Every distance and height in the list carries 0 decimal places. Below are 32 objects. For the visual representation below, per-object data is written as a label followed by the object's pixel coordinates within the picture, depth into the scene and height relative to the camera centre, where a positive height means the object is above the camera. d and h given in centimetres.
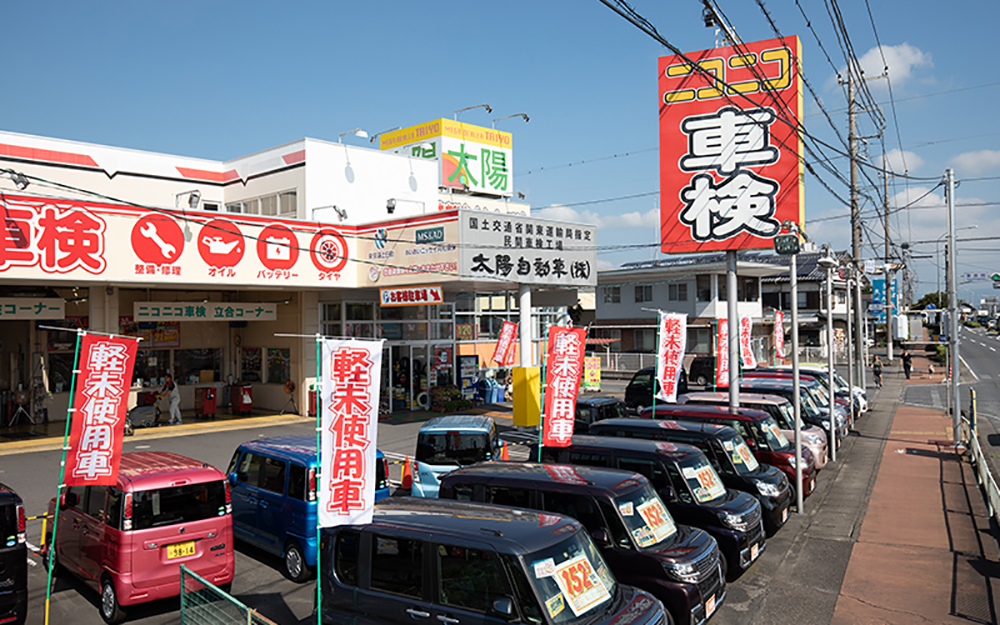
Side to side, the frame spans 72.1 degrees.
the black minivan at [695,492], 927 -249
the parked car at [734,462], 1115 -245
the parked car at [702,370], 3572 -276
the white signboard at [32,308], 1820 +52
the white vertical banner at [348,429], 646 -104
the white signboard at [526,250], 1912 +209
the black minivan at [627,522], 743 -239
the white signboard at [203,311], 2106 +44
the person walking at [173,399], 2181 -235
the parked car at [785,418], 1528 -234
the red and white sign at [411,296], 1962 +78
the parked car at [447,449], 1170 -223
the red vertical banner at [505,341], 2145 -64
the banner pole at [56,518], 793 -231
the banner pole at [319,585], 644 -249
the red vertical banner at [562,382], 1149 -109
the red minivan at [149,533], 773 -243
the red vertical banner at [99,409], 779 -97
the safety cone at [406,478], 1222 -282
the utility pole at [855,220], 2564 +368
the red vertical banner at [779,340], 2323 -79
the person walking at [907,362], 3806 -266
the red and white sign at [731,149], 1487 +379
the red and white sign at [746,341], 1997 -71
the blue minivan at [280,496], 921 -245
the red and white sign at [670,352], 1484 -76
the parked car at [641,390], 2503 -264
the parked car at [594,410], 1659 -225
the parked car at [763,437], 1355 -244
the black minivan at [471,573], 575 -225
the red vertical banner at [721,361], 1673 -107
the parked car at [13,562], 704 -244
